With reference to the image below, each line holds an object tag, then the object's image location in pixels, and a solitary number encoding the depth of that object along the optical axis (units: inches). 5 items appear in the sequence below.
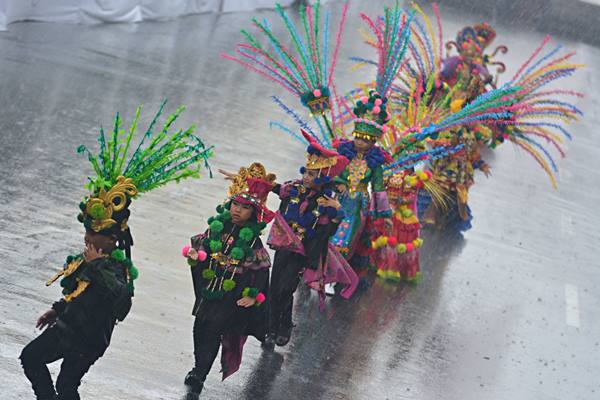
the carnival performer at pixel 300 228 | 664.4
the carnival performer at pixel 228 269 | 572.1
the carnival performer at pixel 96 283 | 470.6
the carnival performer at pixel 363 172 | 754.2
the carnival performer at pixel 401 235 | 877.8
